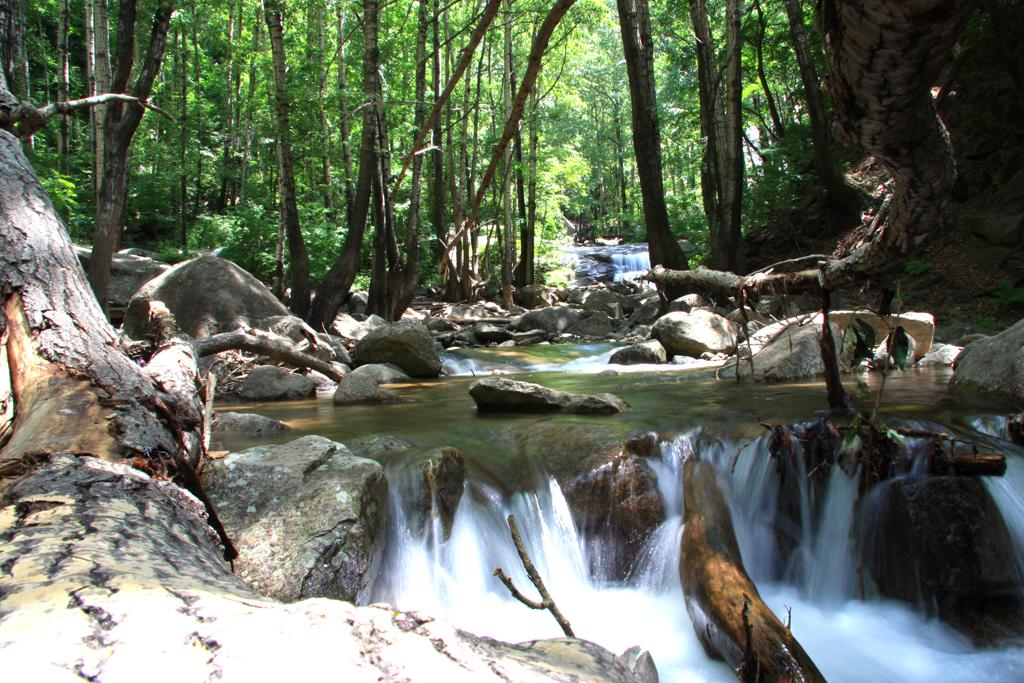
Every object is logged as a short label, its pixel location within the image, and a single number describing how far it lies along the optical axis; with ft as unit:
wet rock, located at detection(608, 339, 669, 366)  34.94
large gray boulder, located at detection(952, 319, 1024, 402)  17.90
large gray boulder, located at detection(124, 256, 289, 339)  35.68
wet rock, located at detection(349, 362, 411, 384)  33.37
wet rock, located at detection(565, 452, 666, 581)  13.92
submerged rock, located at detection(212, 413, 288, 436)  19.24
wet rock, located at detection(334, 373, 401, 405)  26.13
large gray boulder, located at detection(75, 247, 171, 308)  42.52
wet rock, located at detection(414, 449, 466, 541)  13.48
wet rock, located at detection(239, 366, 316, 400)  29.09
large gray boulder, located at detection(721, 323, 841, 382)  25.49
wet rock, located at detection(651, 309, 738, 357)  34.78
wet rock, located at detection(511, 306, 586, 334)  53.72
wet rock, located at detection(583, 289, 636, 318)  61.52
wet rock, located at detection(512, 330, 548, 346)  49.16
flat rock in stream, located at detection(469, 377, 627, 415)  20.76
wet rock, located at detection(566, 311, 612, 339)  53.31
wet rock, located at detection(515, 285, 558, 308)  72.79
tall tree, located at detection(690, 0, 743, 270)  43.21
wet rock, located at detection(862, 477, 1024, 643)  11.80
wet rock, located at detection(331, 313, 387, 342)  43.93
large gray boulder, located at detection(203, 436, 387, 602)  9.99
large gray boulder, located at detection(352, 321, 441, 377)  35.04
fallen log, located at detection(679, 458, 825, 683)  8.79
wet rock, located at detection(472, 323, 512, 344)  50.16
